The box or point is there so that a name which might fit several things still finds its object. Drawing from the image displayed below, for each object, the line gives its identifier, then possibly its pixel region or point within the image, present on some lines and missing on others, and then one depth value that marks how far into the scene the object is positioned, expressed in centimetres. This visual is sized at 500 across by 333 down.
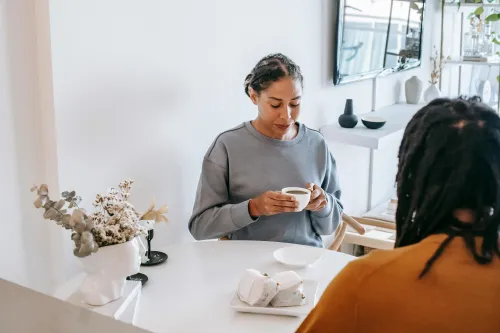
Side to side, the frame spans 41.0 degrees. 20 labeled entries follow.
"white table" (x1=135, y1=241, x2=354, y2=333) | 151
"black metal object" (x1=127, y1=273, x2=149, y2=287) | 172
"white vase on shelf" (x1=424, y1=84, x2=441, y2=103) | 425
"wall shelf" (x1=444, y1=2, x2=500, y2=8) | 428
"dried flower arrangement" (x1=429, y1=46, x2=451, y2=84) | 437
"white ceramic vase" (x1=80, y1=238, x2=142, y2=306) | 151
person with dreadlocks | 103
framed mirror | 332
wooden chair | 330
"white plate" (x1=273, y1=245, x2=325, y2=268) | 184
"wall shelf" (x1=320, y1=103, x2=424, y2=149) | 319
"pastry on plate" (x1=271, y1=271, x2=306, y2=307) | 157
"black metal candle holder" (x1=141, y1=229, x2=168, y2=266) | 184
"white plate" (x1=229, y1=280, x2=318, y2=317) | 154
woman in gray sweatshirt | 213
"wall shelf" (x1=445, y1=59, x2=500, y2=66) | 442
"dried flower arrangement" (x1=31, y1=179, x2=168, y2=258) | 143
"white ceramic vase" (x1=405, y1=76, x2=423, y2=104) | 413
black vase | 333
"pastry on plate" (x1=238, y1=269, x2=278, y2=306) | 155
